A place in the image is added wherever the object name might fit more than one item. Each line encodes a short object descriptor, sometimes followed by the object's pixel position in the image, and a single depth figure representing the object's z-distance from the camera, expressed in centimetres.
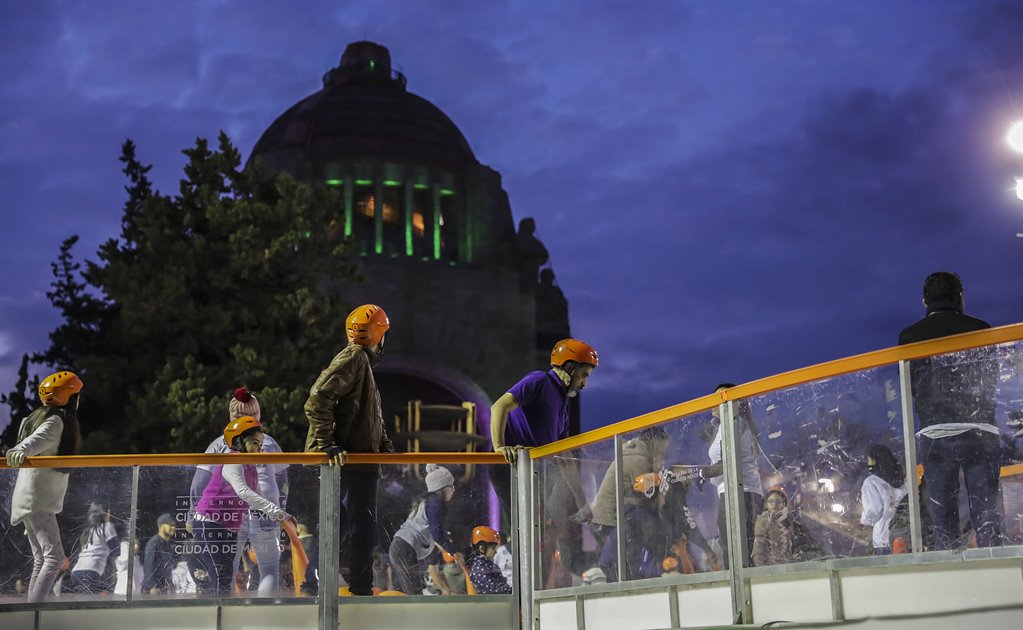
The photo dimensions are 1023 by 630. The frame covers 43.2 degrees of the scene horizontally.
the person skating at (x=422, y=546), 938
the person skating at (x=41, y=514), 959
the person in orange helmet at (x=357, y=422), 935
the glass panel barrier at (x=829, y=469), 643
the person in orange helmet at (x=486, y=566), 938
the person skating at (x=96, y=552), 948
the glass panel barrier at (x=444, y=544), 938
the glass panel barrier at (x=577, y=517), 841
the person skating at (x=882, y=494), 638
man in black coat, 609
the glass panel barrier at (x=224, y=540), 934
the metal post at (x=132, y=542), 943
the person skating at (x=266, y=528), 934
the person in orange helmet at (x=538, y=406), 942
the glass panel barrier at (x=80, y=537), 948
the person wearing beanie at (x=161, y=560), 939
